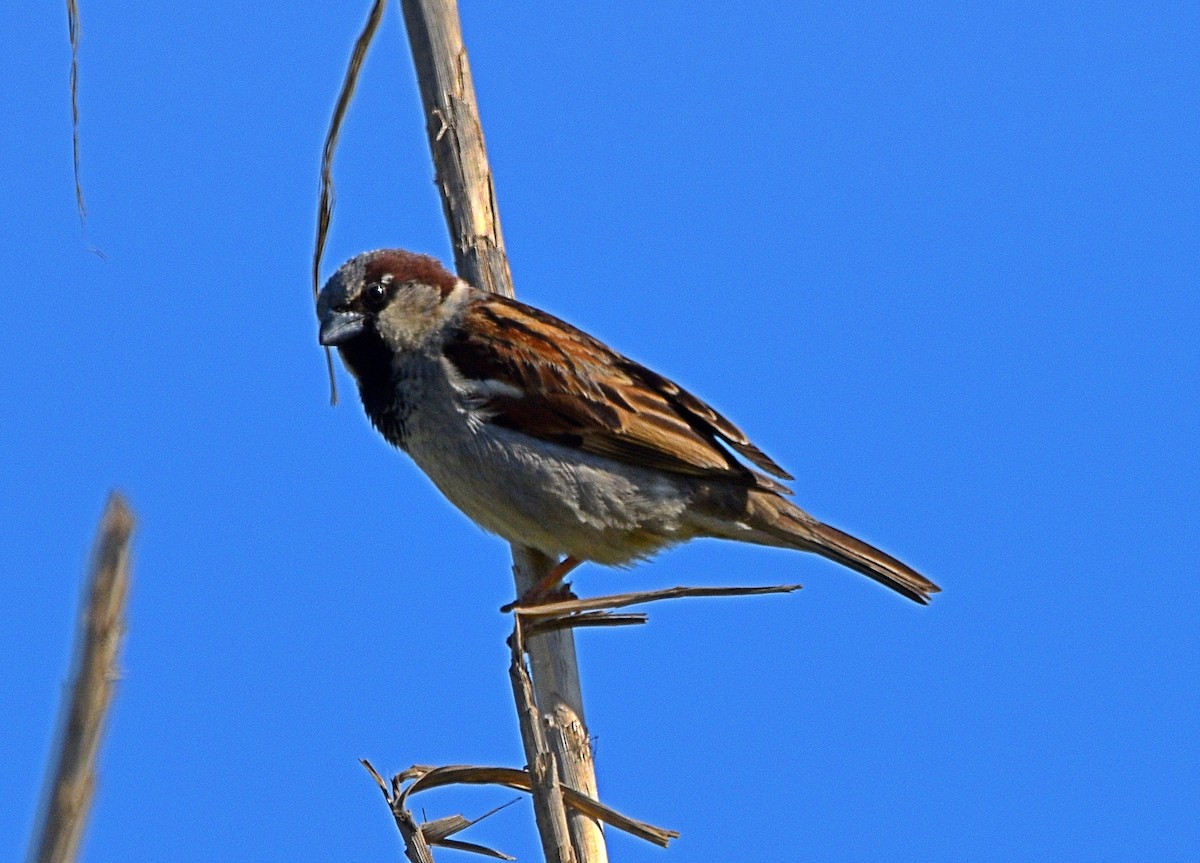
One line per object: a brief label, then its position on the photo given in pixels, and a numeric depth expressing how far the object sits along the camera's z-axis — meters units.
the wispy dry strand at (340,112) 5.92
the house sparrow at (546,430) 7.68
